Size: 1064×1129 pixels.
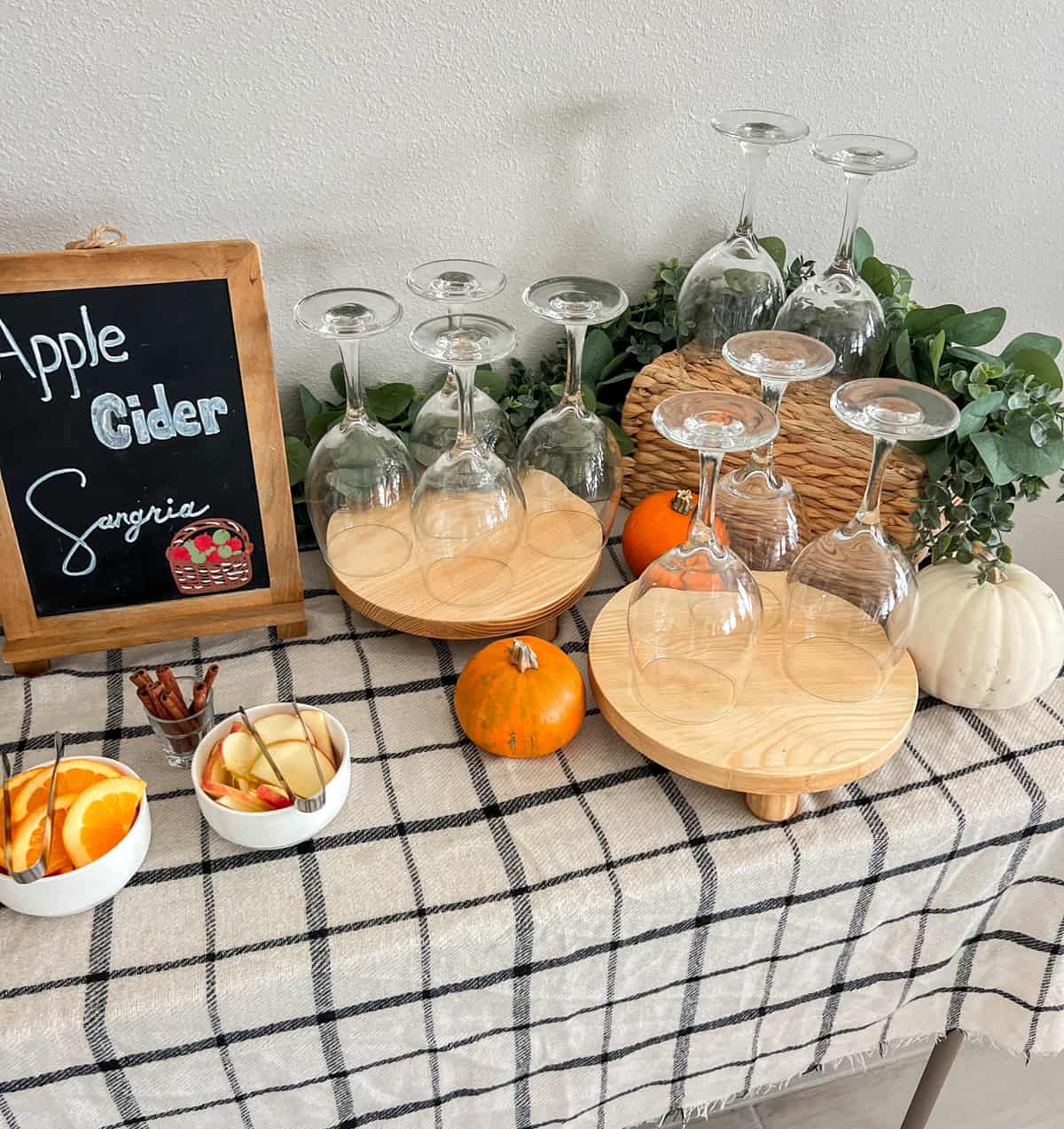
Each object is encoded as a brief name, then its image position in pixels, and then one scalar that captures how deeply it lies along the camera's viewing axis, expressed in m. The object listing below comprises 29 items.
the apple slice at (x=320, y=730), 0.94
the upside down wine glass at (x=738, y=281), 1.14
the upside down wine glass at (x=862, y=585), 0.87
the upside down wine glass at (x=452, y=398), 1.02
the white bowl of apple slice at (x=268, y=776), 0.88
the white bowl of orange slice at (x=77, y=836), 0.81
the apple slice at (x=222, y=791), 0.88
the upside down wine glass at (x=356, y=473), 0.99
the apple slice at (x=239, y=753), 0.90
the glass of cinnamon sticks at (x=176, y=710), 0.94
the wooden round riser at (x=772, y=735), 0.91
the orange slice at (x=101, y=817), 0.83
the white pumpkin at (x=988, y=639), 1.00
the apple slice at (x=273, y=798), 0.88
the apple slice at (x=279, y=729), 0.93
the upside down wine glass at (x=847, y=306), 1.11
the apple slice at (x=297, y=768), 0.90
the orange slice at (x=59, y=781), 0.84
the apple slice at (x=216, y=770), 0.89
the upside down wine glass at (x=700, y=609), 0.86
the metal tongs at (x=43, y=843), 0.80
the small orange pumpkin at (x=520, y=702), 0.97
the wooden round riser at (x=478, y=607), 1.06
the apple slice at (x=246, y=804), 0.88
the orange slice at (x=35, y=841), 0.81
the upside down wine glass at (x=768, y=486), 0.92
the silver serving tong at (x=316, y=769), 0.88
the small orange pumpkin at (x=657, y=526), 1.17
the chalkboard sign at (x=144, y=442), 0.91
